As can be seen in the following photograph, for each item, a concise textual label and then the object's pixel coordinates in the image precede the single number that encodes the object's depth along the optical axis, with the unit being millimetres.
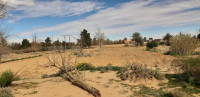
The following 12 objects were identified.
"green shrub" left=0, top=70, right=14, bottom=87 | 5741
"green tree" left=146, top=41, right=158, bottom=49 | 26750
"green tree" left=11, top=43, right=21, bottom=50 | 37181
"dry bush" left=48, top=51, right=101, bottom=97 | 5000
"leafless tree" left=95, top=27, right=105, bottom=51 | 27000
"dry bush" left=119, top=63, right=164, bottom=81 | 6531
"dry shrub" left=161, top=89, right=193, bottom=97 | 4521
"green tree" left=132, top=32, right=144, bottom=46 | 41562
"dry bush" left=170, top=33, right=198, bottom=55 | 16750
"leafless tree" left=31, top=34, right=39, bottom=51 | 31281
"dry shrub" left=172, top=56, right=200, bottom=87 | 5947
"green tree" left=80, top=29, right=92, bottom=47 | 40531
